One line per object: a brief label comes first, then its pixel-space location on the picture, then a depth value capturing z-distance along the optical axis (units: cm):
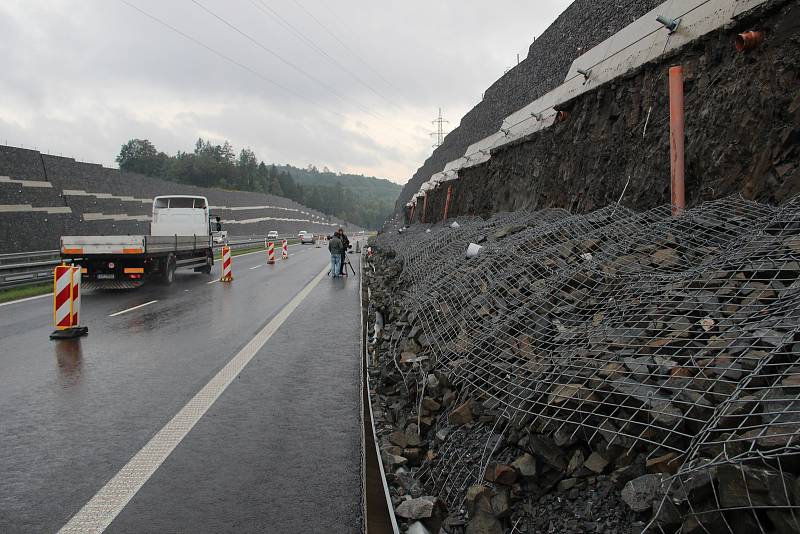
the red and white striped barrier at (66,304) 993
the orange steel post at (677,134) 818
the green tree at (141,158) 12975
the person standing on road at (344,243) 2203
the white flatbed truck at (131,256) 1625
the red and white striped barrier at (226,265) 1991
